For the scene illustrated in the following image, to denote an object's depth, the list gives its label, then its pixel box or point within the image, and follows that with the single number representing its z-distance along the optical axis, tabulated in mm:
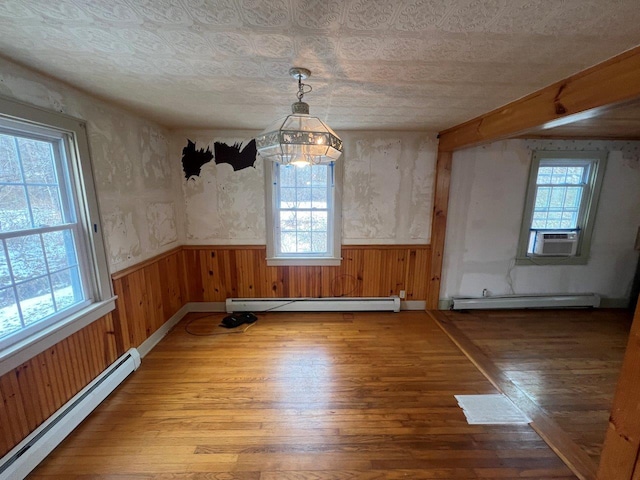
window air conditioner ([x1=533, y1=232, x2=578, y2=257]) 3445
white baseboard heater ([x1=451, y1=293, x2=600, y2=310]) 3559
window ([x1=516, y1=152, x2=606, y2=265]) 3344
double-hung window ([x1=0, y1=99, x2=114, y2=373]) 1494
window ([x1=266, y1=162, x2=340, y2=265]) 3332
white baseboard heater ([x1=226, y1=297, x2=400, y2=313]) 3467
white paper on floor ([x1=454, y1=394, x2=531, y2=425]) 1840
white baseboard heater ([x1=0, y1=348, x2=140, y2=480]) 1426
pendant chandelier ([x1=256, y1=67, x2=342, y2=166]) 1365
